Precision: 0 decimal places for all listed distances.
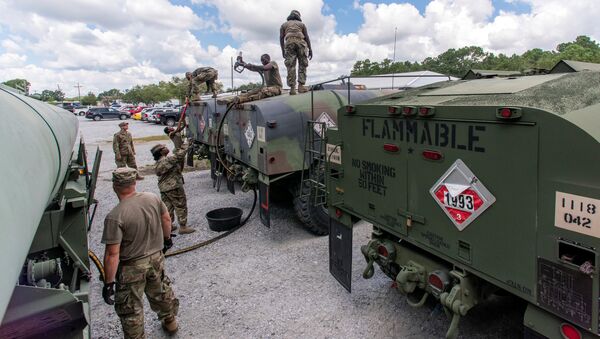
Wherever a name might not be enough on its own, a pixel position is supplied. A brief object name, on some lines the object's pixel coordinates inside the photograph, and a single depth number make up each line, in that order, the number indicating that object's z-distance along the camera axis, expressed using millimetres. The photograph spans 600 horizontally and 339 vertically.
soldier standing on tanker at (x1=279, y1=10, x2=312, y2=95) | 7328
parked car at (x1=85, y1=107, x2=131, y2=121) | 46147
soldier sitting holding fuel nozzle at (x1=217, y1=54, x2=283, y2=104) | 7406
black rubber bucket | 6973
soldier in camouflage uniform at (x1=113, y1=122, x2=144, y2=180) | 11000
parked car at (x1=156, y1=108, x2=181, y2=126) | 33594
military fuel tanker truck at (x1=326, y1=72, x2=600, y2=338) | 2268
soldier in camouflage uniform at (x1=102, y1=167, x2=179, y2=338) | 3447
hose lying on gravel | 6100
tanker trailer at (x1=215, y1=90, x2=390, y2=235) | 6113
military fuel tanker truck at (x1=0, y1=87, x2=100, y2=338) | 1233
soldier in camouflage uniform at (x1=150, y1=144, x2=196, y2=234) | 6484
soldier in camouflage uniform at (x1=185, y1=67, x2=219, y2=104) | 10398
